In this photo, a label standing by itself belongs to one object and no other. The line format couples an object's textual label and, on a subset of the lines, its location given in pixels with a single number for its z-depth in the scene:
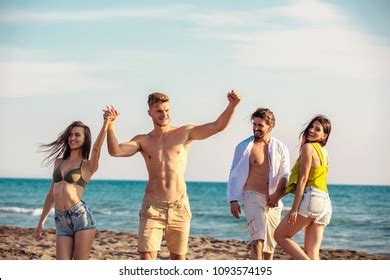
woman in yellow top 11.77
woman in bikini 11.65
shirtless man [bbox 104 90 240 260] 11.74
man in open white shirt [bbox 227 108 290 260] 12.45
